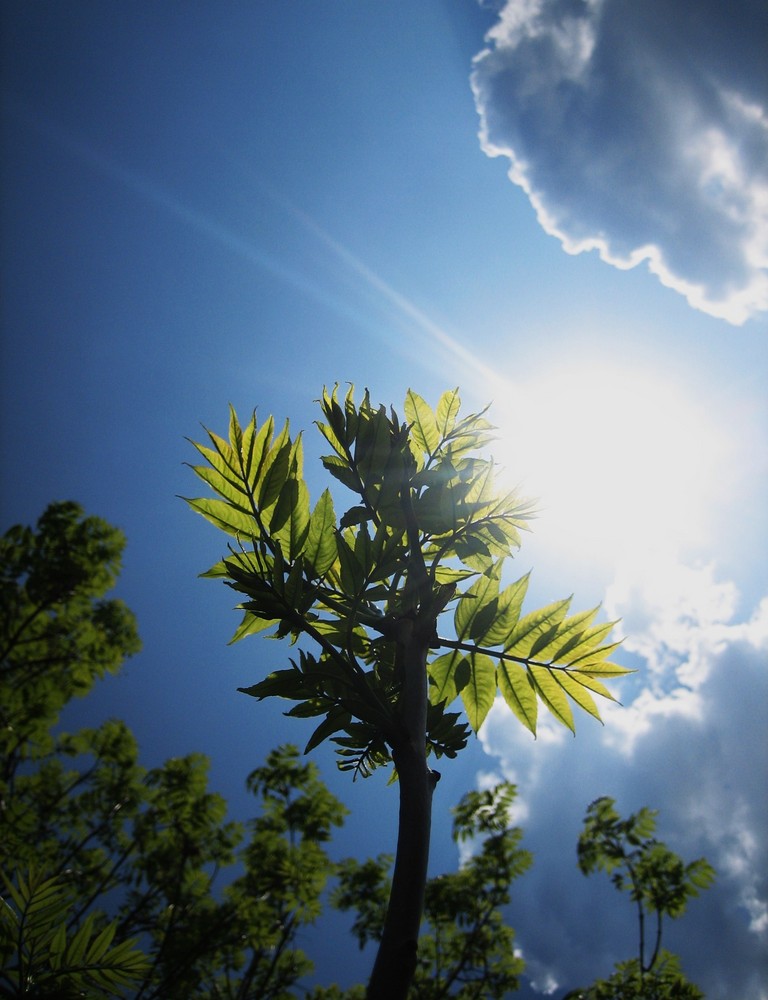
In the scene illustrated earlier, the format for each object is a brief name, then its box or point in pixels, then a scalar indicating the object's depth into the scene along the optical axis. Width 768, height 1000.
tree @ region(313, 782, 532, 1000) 8.92
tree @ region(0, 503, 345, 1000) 7.25
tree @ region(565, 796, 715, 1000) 6.49
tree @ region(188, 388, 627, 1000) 1.15
